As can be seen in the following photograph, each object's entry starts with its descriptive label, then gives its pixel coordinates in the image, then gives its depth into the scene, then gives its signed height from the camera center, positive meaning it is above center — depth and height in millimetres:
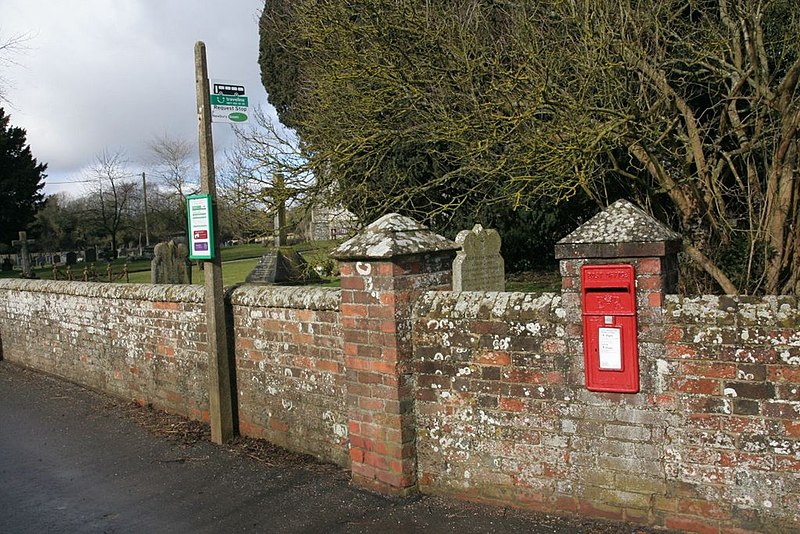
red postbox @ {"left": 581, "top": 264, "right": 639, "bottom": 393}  3898 -465
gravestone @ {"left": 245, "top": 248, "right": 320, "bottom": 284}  17484 -273
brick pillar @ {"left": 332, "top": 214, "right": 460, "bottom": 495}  4801 -559
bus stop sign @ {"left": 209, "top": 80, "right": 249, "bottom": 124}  6715 +1564
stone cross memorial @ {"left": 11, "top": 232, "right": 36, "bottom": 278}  21844 +553
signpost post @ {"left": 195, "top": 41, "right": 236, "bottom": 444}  6617 -259
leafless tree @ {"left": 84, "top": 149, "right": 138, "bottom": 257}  60281 +5464
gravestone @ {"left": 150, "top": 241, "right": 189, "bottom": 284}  15344 +4
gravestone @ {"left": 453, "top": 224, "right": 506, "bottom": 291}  9656 -162
